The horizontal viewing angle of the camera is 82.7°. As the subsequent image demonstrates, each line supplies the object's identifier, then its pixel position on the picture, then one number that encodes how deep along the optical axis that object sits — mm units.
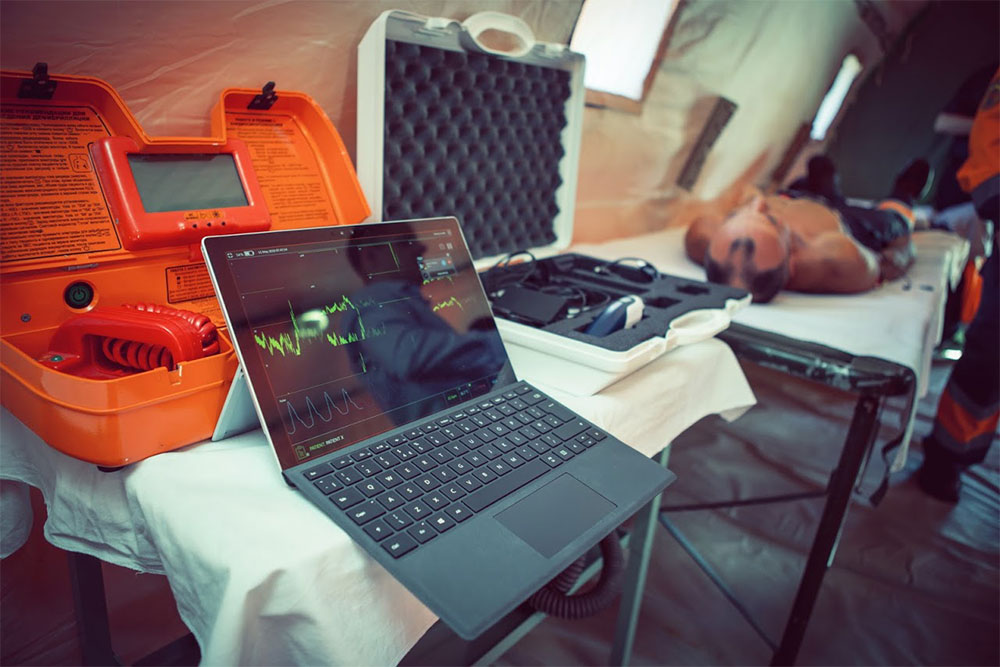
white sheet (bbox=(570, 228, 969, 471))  1158
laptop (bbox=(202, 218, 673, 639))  462
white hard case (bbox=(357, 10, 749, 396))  750
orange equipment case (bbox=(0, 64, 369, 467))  503
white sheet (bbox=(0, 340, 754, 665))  433
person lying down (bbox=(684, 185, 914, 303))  1335
